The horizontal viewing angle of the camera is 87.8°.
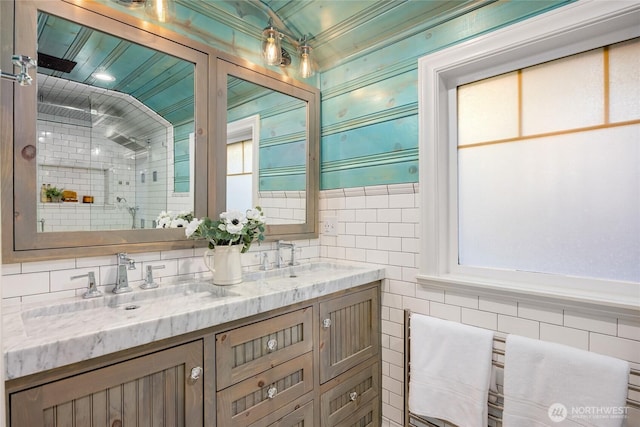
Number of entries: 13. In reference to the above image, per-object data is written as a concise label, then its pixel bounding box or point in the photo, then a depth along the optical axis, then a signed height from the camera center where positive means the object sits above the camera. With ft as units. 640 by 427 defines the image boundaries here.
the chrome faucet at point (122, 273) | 4.50 -0.81
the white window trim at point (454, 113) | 4.28 +1.70
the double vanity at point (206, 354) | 2.93 -1.59
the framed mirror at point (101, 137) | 3.98 +1.08
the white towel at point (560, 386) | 3.91 -2.19
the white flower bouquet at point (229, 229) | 4.96 -0.24
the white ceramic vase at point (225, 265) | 5.02 -0.79
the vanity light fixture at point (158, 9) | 4.54 +2.81
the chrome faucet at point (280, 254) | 6.62 -0.80
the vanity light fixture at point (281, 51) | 5.95 +3.04
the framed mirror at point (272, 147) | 5.97 +1.34
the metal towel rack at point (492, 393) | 4.13 -2.72
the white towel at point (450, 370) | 4.91 -2.47
